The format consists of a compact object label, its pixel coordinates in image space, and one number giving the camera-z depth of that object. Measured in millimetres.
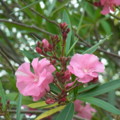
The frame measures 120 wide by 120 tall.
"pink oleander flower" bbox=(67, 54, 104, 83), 505
